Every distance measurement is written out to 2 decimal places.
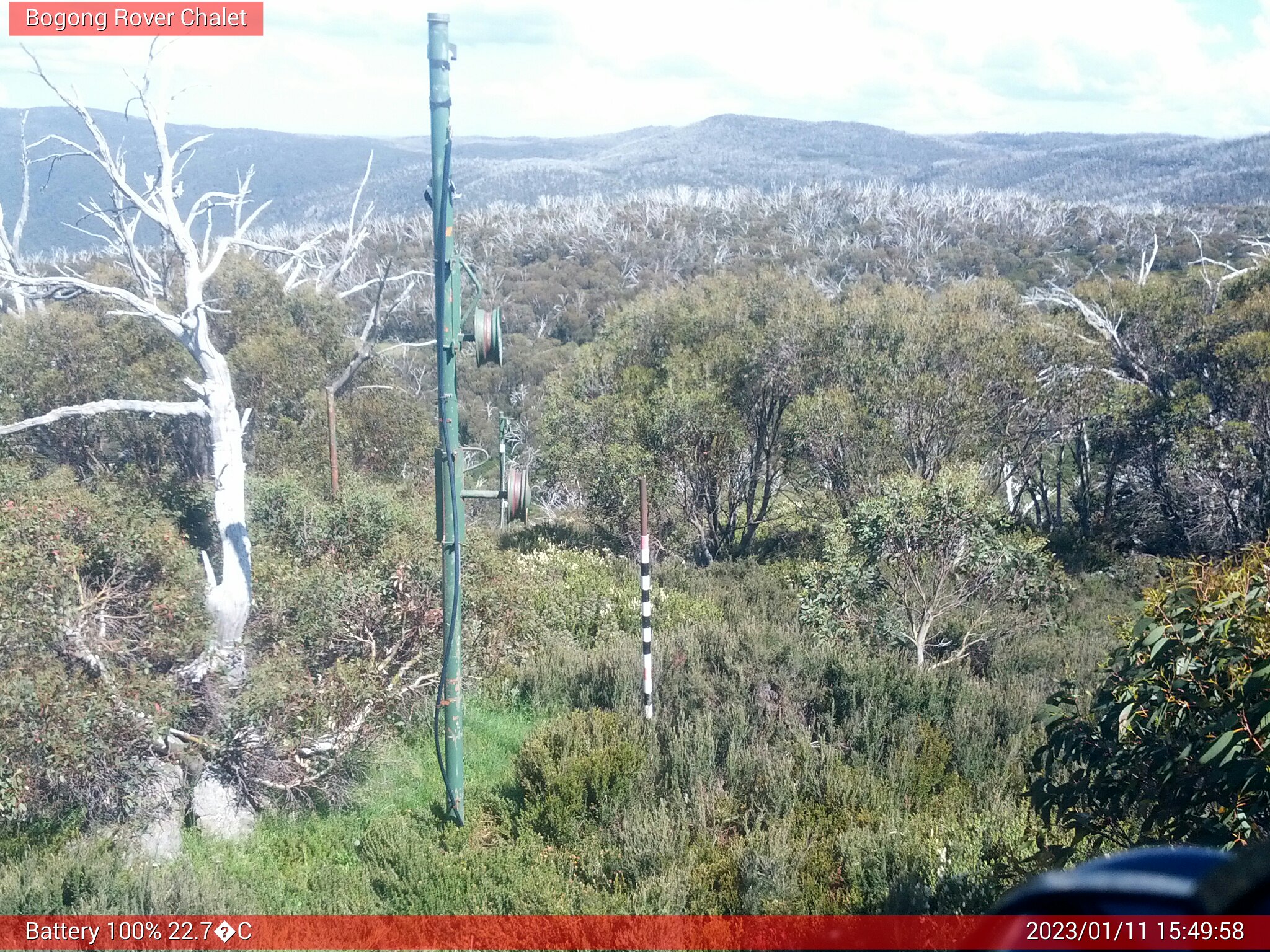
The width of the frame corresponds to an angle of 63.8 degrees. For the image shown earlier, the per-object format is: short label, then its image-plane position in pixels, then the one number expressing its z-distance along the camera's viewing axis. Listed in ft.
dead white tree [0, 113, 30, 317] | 49.67
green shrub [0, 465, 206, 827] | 19.75
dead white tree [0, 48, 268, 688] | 26.18
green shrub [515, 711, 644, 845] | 21.76
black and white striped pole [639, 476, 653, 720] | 26.96
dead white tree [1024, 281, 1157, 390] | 61.31
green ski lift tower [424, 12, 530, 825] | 19.67
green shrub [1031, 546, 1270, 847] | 11.21
